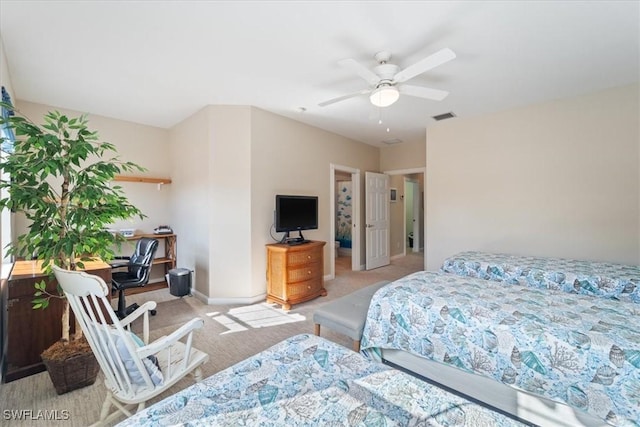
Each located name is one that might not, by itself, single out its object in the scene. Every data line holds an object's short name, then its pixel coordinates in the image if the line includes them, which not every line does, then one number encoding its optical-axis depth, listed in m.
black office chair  3.07
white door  5.68
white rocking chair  1.36
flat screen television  3.85
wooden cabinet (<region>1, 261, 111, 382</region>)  2.07
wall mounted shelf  4.21
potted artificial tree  1.68
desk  4.23
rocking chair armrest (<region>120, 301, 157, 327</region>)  1.66
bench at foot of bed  2.15
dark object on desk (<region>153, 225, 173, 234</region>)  4.41
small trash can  3.80
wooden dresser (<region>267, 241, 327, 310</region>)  3.55
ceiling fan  2.11
